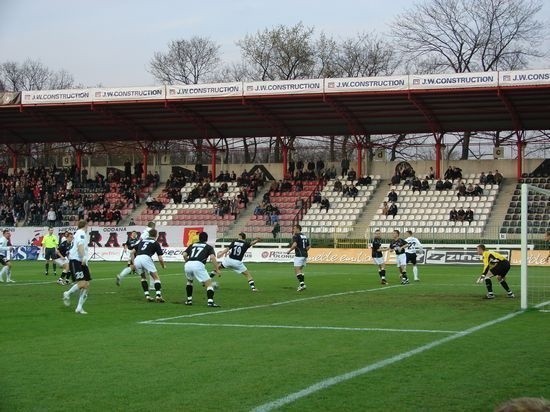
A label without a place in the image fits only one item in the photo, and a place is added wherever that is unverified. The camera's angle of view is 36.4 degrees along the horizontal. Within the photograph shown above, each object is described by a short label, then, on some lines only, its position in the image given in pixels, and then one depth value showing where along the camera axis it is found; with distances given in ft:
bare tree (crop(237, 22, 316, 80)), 227.40
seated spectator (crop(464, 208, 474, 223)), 150.57
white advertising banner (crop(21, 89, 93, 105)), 171.63
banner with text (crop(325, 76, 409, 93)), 152.25
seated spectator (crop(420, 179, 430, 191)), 165.48
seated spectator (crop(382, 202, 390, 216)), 159.49
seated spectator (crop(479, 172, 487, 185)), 165.17
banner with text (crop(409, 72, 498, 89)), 147.54
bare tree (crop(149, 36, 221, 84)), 245.65
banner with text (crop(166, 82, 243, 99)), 161.79
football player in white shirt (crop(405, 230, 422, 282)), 99.25
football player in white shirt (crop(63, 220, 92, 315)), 60.18
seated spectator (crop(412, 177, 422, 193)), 165.78
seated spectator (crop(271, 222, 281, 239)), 154.03
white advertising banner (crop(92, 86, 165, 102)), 167.63
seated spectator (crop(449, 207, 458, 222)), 151.81
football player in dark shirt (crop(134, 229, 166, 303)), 68.85
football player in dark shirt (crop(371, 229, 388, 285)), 94.32
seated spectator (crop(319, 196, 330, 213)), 166.40
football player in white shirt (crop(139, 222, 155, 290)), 71.10
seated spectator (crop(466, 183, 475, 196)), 160.33
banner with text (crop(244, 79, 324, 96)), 157.69
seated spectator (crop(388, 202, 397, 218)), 158.61
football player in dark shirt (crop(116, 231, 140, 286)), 83.15
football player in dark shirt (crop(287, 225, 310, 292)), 84.12
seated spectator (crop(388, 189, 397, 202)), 163.73
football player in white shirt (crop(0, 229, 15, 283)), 95.04
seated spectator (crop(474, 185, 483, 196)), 160.15
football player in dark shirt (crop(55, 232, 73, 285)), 93.50
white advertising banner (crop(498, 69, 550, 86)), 143.33
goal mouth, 63.26
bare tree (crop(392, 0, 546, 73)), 206.39
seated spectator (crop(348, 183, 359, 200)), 170.03
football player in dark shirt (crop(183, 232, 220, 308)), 65.41
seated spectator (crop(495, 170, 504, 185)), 164.25
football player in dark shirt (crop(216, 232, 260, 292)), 81.41
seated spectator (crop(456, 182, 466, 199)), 160.15
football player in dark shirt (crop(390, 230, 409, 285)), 96.73
